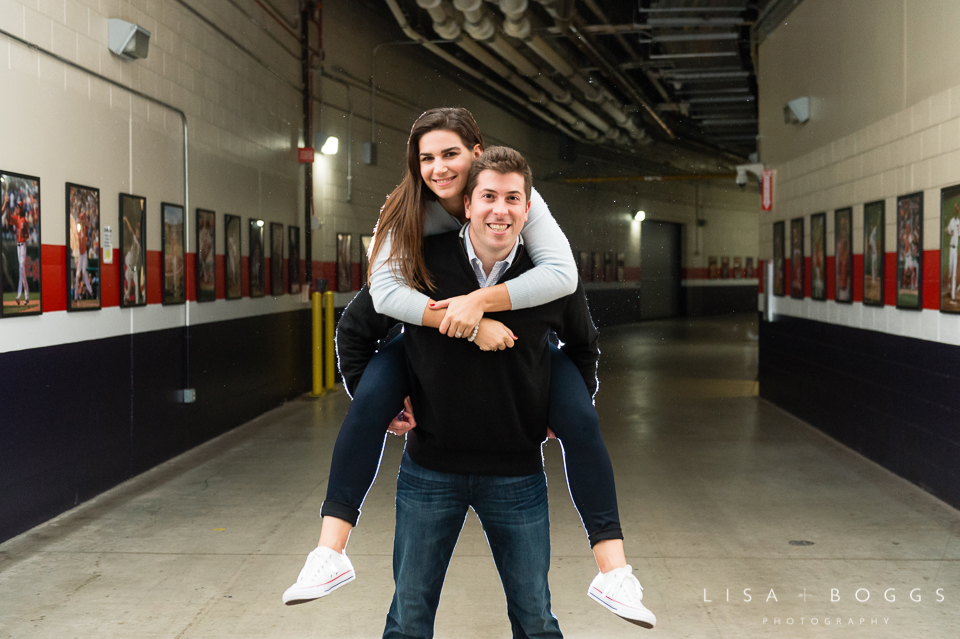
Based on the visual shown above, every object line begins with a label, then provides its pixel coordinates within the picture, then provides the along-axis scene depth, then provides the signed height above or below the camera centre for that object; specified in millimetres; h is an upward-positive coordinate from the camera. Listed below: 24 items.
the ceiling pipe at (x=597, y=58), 8641 +2660
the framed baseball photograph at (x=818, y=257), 7453 +253
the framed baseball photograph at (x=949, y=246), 4863 +220
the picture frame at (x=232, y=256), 7355 +254
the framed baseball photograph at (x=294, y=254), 8992 +328
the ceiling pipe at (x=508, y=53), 7910 +2451
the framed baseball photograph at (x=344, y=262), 10289 +292
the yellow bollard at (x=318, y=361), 9297 -730
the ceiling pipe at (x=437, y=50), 9133 +2618
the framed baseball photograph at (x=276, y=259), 8516 +266
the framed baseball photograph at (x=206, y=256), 6801 +241
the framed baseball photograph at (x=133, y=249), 5555 +235
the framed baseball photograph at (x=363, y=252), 10856 +417
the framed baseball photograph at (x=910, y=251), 5414 +218
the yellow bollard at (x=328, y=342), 9477 -552
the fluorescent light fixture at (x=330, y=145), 9219 +1409
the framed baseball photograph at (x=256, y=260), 7973 +245
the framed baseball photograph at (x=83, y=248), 4886 +218
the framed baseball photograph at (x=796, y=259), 8156 +251
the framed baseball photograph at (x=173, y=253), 6180 +235
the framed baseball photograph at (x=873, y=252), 6121 +238
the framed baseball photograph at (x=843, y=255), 6777 +246
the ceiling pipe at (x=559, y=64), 7918 +2484
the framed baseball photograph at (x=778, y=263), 8859 +239
